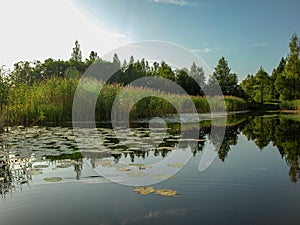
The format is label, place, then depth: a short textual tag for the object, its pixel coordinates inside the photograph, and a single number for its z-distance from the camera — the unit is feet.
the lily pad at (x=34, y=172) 13.65
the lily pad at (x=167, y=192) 10.53
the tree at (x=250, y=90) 140.77
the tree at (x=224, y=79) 125.08
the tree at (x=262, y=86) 127.44
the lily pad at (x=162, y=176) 12.83
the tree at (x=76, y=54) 158.93
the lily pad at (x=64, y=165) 14.92
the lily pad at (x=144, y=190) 10.83
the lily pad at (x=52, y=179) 12.50
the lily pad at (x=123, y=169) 14.19
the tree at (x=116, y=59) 142.63
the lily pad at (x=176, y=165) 14.99
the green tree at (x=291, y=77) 96.75
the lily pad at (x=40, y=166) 14.75
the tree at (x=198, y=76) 108.82
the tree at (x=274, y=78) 131.54
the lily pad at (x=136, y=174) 13.15
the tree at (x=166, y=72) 103.07
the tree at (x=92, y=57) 150.00
